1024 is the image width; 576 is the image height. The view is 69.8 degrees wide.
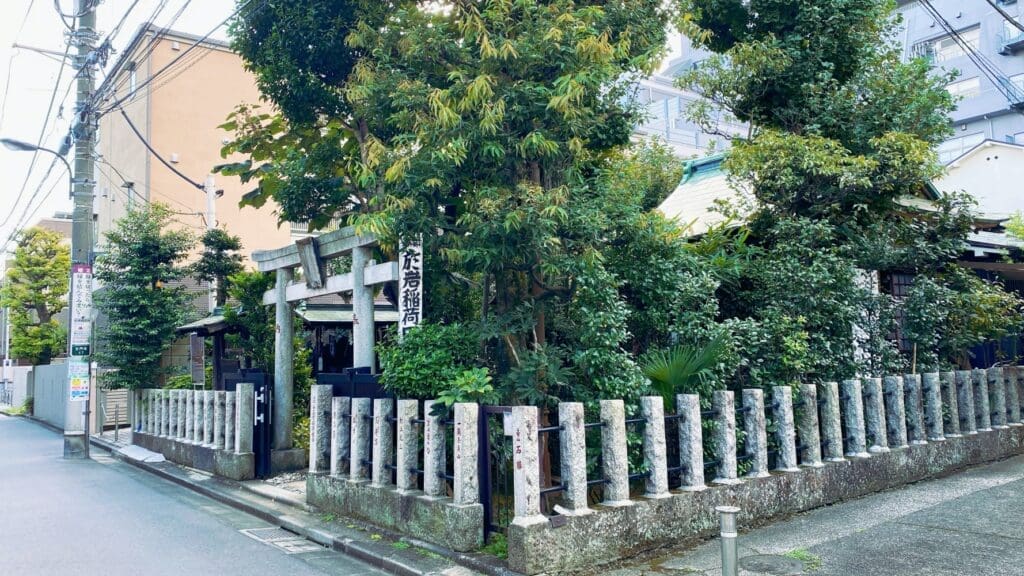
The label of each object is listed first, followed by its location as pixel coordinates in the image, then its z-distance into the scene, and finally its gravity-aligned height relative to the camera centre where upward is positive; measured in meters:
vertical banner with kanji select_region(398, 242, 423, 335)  9.20 +0.80
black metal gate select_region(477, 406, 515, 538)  7.36 -1.23
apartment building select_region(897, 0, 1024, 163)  34.34 +13.44
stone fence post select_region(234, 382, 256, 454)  12.52 -1.03
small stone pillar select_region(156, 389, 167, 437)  16.80 -1.28
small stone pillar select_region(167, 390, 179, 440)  16.16 -1.25
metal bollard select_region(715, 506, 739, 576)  5.09 -1.38
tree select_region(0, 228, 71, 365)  33.34 +3.21
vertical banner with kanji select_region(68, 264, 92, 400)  17.86 +0.70
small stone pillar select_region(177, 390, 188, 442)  15.63 -1.20
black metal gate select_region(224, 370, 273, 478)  12.69 -1.12
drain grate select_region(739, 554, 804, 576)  6.43 -2.00
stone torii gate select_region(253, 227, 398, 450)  11.08 +1.09
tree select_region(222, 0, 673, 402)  7.76 +2.09
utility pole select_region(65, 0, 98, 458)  17.94 +3.19
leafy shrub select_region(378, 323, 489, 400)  8.16 -0.10
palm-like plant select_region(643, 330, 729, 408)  8.54 -0.28
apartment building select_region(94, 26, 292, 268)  28.56 +9.00
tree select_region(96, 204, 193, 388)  18.11 +1.48
